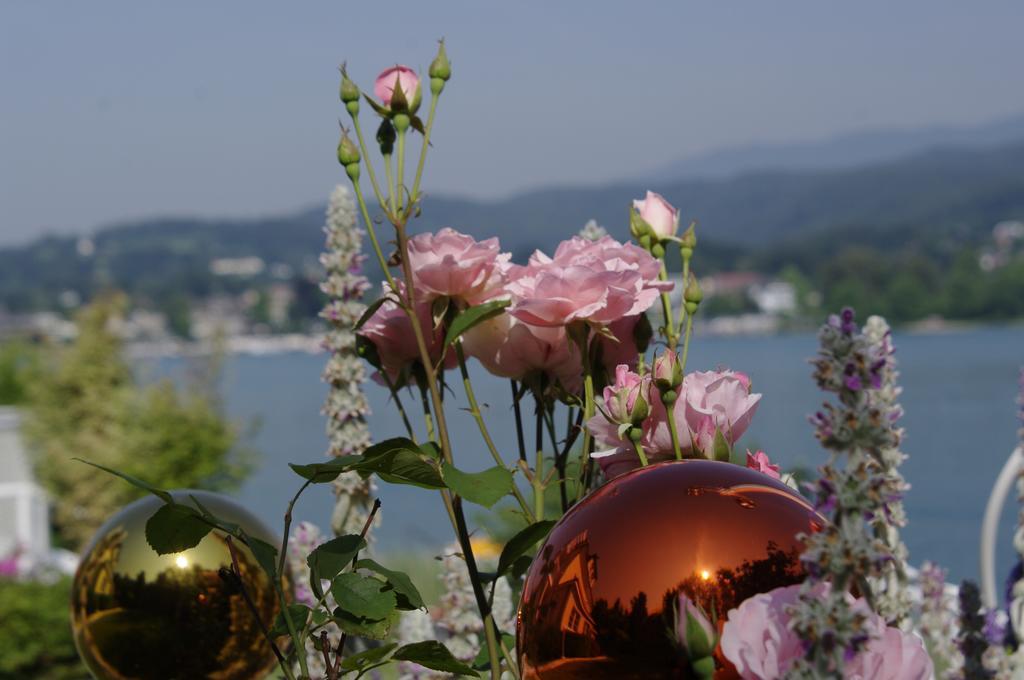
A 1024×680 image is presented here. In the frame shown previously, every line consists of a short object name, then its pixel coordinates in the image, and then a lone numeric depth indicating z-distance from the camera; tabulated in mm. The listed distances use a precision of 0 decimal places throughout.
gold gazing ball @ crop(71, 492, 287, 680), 1620
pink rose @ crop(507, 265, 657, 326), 1405
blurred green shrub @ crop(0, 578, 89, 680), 6656
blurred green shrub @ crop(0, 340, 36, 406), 15696
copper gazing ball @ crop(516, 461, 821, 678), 1308
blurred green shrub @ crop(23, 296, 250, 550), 11813
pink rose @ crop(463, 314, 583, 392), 1453
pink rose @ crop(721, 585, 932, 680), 1224
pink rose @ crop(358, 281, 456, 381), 1465
